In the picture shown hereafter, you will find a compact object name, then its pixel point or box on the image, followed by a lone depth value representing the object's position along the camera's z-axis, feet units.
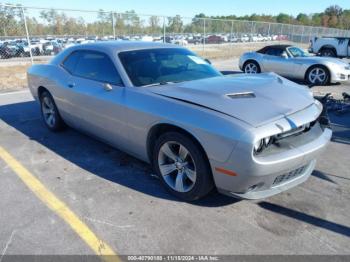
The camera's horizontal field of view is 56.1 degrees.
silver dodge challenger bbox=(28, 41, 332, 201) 9.40
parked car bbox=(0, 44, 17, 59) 60.29
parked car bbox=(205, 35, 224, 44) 90.24
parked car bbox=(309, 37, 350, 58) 60.44
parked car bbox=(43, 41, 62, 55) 70.14
